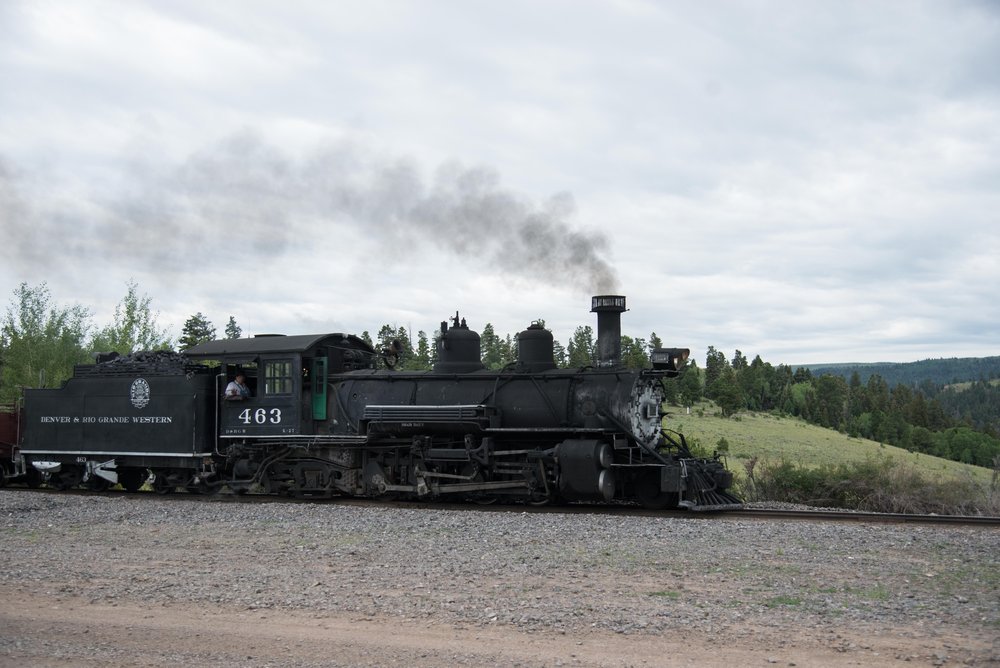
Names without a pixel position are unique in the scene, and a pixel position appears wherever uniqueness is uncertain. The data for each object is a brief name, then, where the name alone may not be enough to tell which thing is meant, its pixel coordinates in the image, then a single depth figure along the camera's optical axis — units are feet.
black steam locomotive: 49.44
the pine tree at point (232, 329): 202.92
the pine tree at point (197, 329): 190.39
